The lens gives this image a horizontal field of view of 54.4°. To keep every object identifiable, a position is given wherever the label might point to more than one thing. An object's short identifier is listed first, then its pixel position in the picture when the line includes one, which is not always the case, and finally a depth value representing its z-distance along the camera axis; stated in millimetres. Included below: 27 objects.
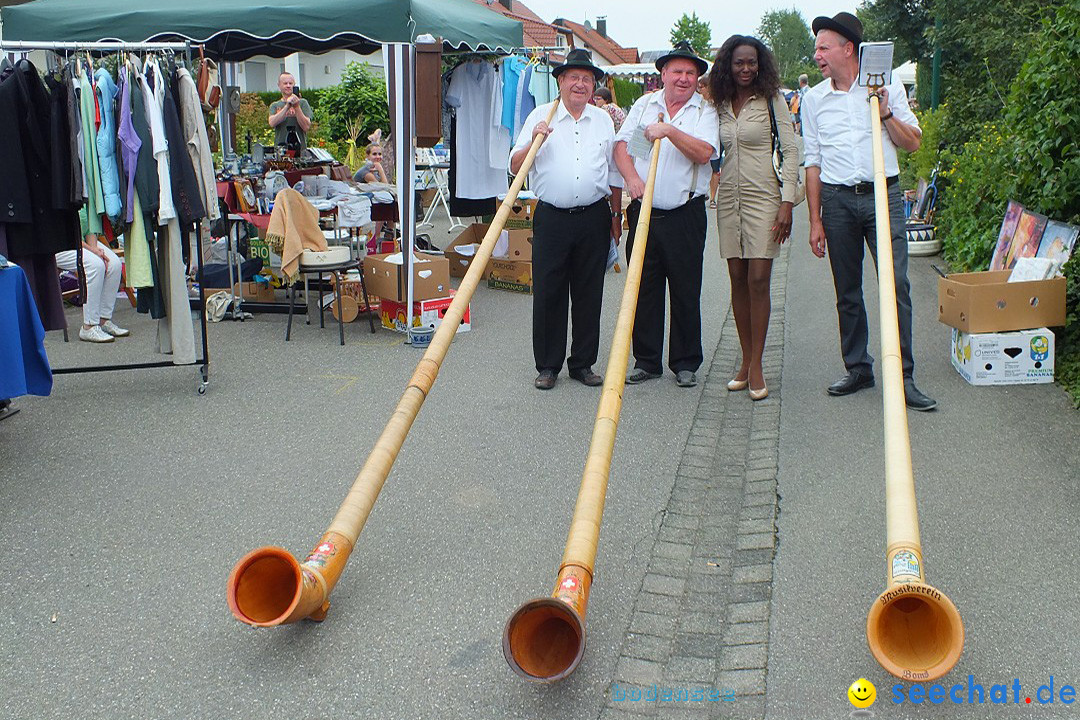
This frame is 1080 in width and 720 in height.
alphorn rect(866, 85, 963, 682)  3008
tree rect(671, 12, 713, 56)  68000
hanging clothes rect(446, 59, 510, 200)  10820
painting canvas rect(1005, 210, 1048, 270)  7480
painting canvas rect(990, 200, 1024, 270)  8148
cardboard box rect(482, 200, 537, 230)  10789
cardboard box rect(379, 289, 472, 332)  8562
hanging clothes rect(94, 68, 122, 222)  6238
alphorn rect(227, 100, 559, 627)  3457
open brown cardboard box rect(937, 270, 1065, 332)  6480
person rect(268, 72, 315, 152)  11281
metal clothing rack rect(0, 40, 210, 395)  6027
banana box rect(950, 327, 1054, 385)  6570
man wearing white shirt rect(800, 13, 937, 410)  5910
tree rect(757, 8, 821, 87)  116606
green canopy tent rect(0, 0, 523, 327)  8562
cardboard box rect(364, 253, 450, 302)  8531
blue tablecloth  5254
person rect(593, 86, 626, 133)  12742
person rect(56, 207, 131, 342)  8375
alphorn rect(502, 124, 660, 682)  3236
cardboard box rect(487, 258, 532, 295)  10641
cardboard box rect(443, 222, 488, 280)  10945
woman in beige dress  6062
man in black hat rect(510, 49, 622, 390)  6500
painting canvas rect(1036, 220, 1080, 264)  6863
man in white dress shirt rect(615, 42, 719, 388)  6184
